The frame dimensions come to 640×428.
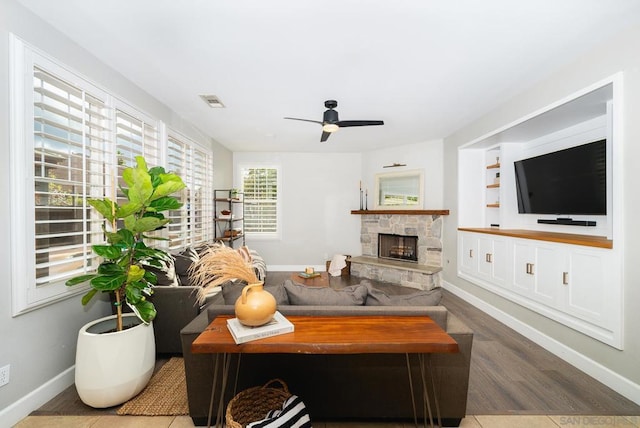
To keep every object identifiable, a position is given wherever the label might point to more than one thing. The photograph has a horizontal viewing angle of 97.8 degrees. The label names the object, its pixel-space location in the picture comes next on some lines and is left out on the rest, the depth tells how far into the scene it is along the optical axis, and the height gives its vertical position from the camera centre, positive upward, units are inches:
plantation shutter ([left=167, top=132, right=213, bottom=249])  145.6 +10.9
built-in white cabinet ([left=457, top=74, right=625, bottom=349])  85.8 -10.0
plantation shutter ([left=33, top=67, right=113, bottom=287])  74.4 +10.2
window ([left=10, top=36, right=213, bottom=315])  69.0 +12.2
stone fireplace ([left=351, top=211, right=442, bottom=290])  188.5 -28.6
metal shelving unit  198.9 -5.0
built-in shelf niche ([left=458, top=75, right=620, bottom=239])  100.2 +31.8
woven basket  60.2 -42.5
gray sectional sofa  64.6 -38.8
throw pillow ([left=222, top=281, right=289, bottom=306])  72.0 -21.6
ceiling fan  115.7 +38.2
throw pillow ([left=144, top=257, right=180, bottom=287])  103.0 -24.2
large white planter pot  70.9 -40.5
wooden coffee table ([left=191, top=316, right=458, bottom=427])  49.4 -24.0
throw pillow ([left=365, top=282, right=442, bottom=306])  70.3 -22.5
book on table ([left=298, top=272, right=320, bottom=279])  167.6 -38.9
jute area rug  73.0 -52.4
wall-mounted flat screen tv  108.0 +12.9
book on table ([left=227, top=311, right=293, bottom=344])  50.2 -22.7
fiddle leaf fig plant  74.2 -8.2
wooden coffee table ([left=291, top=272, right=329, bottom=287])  157.3 -41.0
